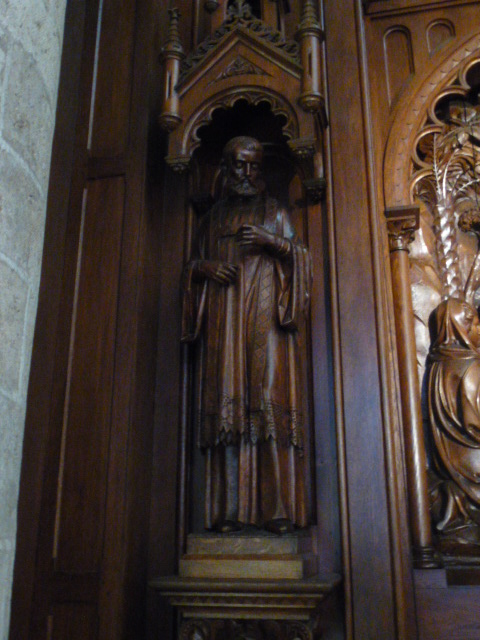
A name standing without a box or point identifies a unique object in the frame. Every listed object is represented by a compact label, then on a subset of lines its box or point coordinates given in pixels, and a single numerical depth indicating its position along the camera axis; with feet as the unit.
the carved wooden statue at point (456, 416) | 9.29
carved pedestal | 7.52
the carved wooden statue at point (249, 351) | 8.64
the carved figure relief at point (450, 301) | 9.46
